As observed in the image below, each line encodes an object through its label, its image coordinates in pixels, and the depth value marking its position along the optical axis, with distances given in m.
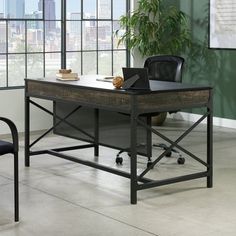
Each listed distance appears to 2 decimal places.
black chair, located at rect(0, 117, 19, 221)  4.99
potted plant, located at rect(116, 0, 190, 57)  10.19
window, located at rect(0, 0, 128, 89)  9.24
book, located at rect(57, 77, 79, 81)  6.93
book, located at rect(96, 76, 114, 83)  6.81
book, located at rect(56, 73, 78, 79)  6.98
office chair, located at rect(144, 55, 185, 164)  7.85
